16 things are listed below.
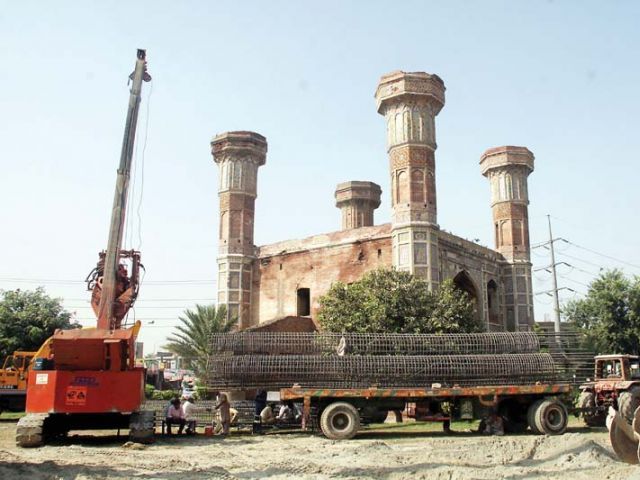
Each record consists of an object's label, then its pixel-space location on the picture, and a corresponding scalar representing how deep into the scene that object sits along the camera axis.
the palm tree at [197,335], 27.78
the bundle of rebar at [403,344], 15.64
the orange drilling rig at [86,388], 12.41
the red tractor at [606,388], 16.27
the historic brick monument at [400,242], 27.61
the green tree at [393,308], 21.55
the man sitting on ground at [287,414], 16.09
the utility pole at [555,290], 34.10
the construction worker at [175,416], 14.81
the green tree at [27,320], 28.55
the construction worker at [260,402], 15.85
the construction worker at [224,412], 14.98
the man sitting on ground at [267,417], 15.71
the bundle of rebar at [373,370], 14.34
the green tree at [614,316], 30.69
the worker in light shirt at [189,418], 15.13
